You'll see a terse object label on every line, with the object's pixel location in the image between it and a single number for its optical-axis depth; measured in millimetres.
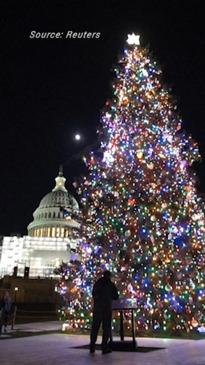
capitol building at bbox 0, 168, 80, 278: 83125
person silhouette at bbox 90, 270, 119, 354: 9352
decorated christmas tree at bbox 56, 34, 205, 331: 14820
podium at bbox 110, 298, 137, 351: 9469
